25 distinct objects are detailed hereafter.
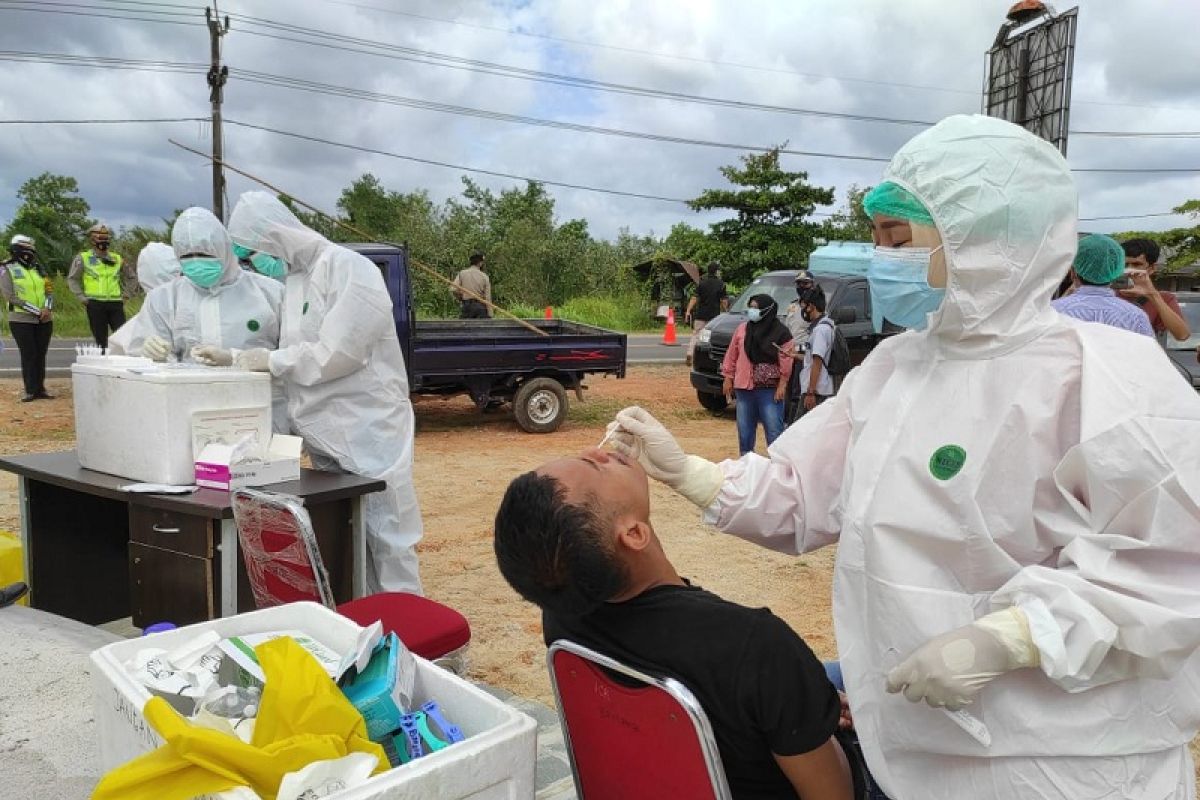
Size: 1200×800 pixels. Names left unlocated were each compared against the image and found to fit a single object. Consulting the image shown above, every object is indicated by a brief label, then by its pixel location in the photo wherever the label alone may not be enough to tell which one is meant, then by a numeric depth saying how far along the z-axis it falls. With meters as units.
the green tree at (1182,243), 24.20
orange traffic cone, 20.34
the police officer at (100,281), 9.98
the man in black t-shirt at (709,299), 13.65
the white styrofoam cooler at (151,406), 3.14
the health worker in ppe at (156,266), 6.88
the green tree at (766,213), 27.55
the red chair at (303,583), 2.53
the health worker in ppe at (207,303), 4.34
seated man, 1.43
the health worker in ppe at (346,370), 3.68
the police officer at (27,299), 9.33
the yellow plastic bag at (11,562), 3.62
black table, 3.02
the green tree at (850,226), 30.22
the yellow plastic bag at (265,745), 1.24
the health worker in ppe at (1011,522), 1.28
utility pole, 18.77
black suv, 9.59
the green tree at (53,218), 36.12
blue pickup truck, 8.45
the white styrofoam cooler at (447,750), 1.30
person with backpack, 7.01
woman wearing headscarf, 7.01
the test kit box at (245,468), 3.16
